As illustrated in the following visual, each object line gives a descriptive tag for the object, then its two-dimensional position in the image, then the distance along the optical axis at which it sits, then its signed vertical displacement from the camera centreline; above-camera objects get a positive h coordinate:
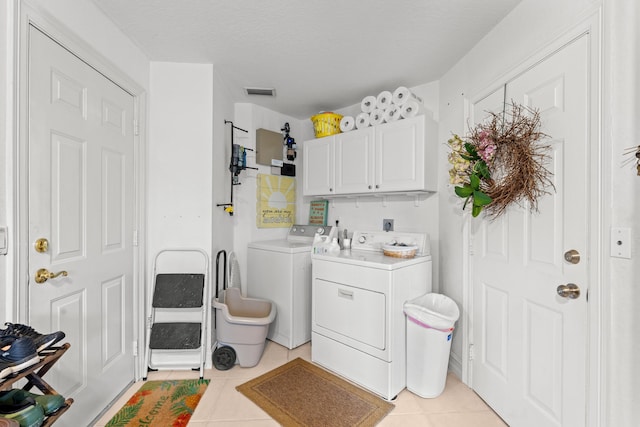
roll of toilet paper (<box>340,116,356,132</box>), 2.70 +0.89
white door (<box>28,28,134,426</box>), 1.33 -0.05
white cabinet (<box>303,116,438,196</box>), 2.26 +0.49
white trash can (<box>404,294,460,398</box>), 1.83 -0.92
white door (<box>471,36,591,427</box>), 1.25 -0.34
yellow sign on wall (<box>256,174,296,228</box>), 3.07 +0.13
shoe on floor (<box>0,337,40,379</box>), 0.84 -0.47
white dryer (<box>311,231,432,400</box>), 1.88 -0.72
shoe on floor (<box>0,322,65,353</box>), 0.98 -0.46
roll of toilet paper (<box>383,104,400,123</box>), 2.39 +0.88
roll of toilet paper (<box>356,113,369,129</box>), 2.59 +0.88
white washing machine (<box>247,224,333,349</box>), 2.53 -0.69
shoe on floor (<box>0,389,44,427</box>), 0.90 -0.67
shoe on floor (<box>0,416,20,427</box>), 0.79 -0.62
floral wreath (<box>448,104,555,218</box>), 1.45 +0.30
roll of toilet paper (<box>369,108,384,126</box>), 2.49 +0.89
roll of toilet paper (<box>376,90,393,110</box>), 2.44 +1.03
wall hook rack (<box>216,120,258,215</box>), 2.65 +0.50
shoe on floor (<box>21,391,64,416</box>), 1.00 -0.71
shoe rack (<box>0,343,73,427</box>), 0.99 -0.63
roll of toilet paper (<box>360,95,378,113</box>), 2.54 +1.03
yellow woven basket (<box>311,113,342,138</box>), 2.88 +0.94
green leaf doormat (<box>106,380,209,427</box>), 1.65 -1.27
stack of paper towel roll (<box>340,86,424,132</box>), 2.34 +0.93
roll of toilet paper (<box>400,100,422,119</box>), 2.30 +0.88
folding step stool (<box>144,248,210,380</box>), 2.07 -0.79
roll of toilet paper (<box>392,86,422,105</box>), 2.34 +1.02
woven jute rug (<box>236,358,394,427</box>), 1.70 -1.28
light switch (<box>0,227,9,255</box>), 1.15 -0.13
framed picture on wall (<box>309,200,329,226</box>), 3.22 +0.01
